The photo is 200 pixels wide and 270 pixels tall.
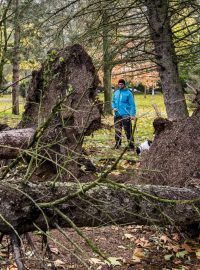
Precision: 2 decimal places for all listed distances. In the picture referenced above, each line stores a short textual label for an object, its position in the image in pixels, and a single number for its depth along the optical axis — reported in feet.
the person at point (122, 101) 29.53
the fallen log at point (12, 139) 18.02
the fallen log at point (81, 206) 9.09
